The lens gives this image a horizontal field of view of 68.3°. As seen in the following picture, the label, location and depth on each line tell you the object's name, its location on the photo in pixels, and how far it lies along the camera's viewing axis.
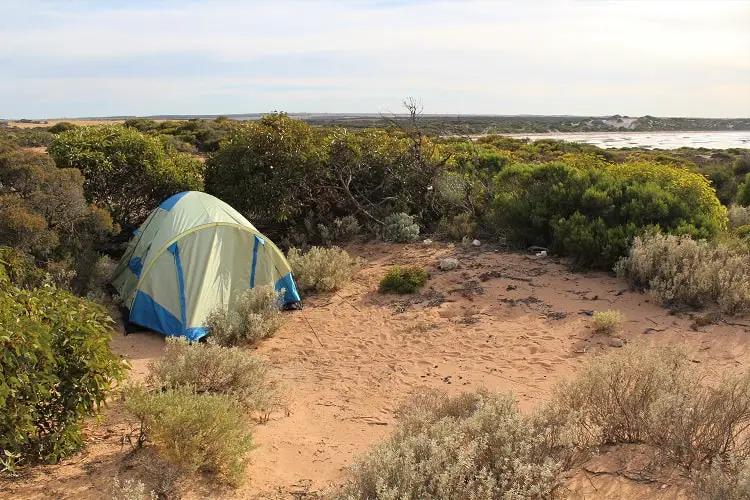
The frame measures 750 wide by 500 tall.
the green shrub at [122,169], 10.08
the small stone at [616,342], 6.67
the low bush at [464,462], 3.19
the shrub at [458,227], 11.48
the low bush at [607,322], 7.04
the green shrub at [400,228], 11.38
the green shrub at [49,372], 3.43
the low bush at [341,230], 11.53
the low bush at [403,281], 8.91
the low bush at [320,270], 9.05
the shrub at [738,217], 11.96
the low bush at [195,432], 3.90
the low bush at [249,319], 7.06
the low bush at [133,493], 3.18
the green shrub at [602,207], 9.19
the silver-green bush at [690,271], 7.32
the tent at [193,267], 7.38
